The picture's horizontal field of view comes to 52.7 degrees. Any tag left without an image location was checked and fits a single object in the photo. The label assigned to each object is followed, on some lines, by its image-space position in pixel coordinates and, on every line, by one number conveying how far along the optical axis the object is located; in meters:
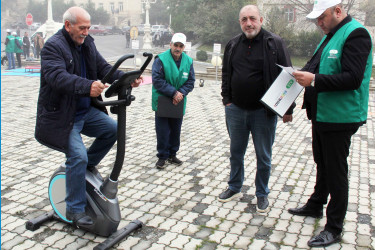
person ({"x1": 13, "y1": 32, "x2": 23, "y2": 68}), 18.05
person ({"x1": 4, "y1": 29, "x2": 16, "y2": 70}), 17.81
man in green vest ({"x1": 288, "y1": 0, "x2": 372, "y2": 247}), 2.87
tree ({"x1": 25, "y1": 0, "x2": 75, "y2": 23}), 75.19
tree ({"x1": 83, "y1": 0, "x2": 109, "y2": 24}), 78.62
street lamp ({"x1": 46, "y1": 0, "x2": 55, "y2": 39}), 23.73
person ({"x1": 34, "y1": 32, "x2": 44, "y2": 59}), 22.76
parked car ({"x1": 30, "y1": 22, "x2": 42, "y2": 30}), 59.73
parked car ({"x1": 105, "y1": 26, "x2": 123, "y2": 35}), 62.67
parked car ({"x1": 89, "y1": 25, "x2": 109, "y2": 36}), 57.69
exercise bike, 3.03
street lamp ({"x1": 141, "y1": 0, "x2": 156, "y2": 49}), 33.53
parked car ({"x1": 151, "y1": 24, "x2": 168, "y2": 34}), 56.06
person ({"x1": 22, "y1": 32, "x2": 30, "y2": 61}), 22.67
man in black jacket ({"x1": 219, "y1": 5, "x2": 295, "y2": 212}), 3.59
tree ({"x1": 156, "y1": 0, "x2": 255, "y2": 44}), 33.47
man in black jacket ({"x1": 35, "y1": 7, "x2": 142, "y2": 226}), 2.92
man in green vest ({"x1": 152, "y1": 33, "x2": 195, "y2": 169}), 5.04
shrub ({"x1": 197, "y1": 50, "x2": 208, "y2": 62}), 27.05
